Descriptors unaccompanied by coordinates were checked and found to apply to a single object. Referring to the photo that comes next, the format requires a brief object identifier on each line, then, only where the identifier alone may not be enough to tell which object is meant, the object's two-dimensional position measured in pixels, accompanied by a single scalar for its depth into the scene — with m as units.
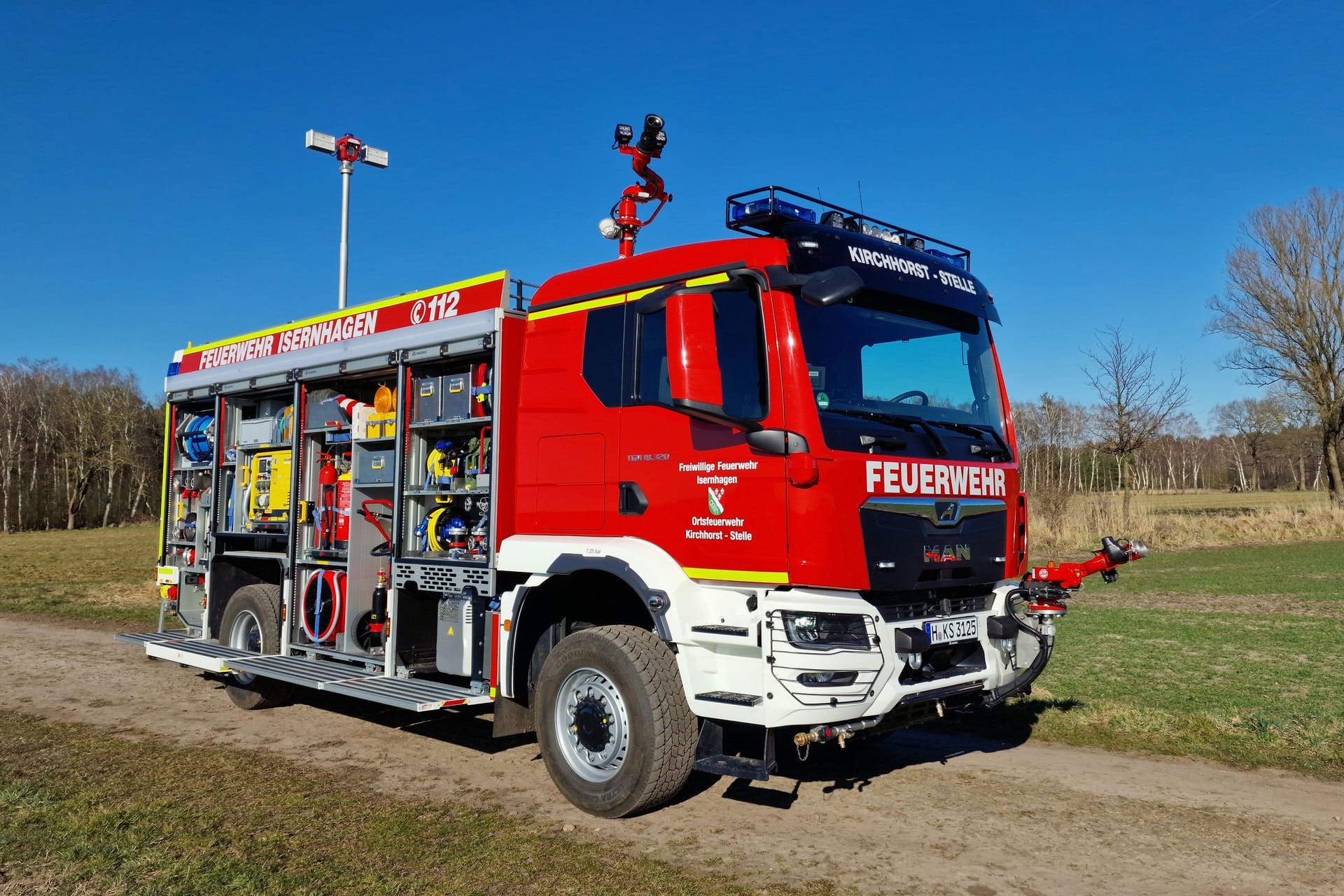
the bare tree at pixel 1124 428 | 28.84
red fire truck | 5.02
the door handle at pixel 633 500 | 5.67
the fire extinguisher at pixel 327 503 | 8.34
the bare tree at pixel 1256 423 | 51.96
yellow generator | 8.70
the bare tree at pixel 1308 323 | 39.34
